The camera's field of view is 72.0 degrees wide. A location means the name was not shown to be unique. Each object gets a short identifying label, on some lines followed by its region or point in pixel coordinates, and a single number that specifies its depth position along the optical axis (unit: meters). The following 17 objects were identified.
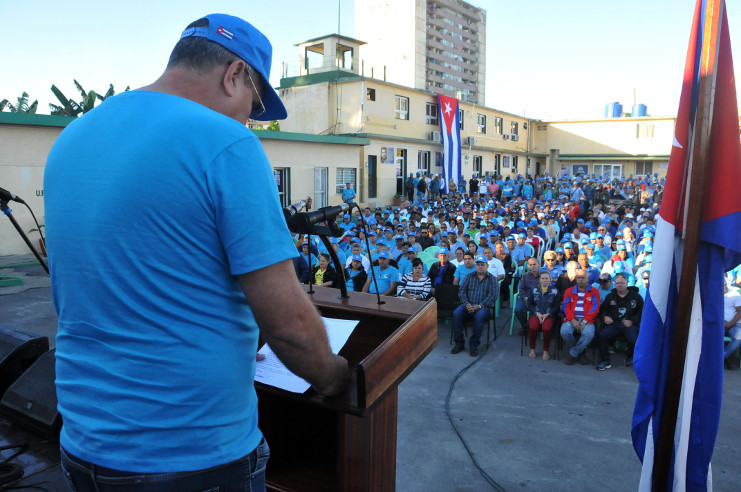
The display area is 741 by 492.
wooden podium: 1.37
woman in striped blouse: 7.30
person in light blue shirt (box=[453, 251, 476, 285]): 7.68
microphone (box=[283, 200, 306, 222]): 1.63
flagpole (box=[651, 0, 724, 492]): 1.97
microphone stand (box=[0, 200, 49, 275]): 2.64
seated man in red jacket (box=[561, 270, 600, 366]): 6.17
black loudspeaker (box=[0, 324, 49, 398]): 3.07
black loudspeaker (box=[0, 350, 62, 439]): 2.46
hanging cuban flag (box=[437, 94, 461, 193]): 24.33
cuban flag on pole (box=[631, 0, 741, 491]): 2.05
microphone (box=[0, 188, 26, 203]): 2.59
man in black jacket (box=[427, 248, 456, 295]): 8.01
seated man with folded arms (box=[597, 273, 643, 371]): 6.06
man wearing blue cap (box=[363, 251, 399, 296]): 7.79
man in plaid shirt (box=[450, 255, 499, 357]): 6.54
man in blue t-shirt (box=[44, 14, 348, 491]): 0.89
